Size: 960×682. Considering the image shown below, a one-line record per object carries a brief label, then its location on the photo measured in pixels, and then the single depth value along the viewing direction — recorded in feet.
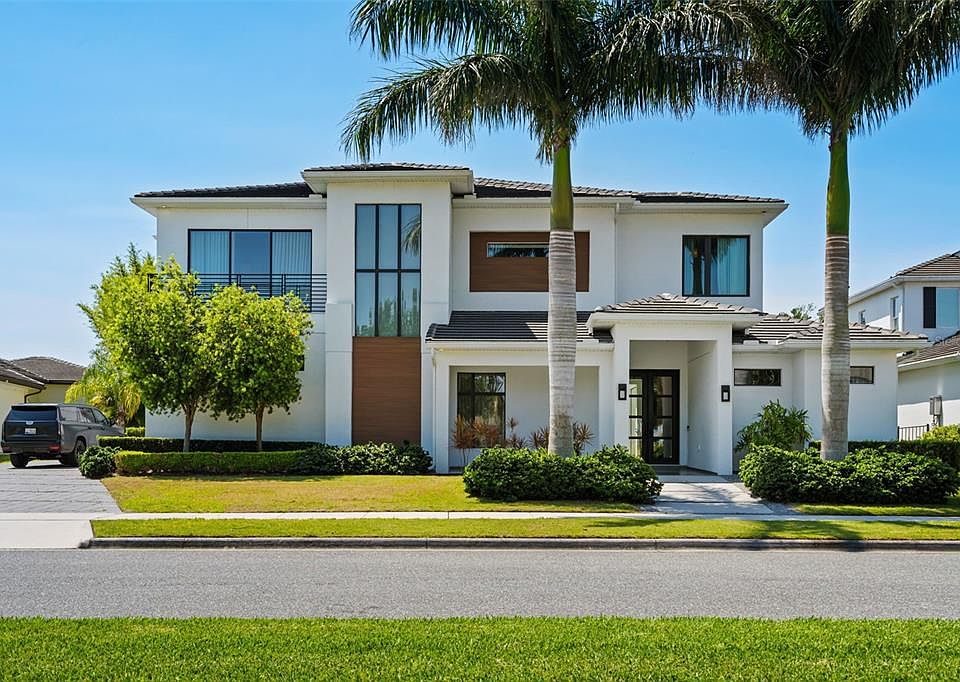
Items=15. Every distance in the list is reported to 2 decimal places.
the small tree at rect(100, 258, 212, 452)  70.28
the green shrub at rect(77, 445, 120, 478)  70.33
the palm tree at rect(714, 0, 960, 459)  49.42
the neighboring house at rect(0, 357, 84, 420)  122.31
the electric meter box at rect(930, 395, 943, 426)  88.02
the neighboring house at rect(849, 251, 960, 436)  87.51
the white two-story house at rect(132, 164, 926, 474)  69.67
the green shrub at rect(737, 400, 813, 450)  66.85
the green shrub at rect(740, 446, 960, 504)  50.88
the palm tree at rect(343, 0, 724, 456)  51.19
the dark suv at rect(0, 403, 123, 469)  84.07
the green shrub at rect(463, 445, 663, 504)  51.88
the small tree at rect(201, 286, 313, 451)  69.87
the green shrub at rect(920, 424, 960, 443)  75.28
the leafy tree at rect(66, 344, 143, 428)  116.98
